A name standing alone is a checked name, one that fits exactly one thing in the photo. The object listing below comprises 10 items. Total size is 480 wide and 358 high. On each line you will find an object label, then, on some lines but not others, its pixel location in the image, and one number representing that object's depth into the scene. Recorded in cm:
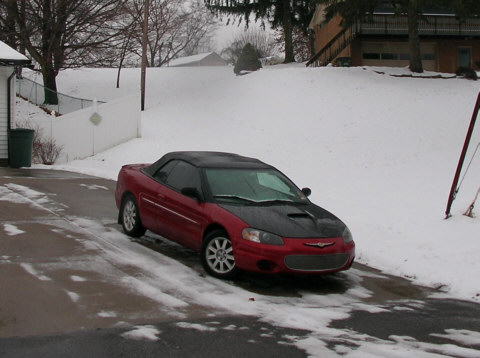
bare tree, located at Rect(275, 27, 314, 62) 5431
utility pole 2652
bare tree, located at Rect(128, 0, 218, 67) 6838
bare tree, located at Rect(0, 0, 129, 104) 2534
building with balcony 3425
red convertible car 646
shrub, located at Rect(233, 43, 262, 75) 3716
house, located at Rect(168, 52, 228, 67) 6850
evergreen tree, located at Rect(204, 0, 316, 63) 3675
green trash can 1712
